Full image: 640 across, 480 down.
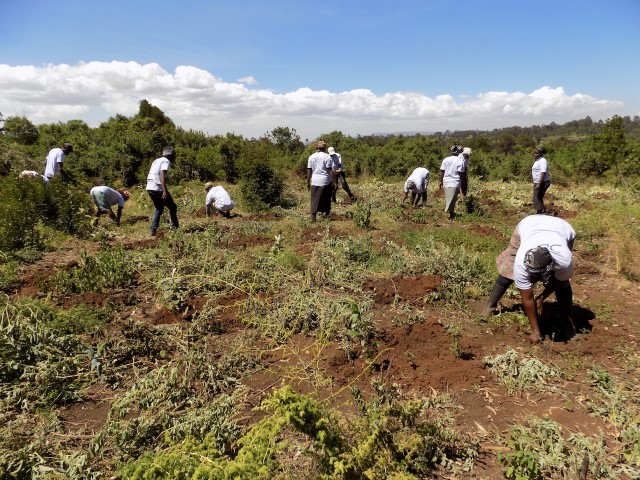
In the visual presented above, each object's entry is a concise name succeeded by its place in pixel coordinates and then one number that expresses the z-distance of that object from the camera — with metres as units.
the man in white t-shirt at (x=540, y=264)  3.32
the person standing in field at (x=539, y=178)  7.80
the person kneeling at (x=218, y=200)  8.30
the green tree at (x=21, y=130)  19.53
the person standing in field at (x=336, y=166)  9.82
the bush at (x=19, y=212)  5.39
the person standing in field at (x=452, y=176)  7.93
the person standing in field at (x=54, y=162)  7.49
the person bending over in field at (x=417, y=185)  9.43
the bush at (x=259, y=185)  10.09
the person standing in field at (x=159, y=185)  6.52
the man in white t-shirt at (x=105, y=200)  7.42
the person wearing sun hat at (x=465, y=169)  8.20
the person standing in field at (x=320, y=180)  7.31
